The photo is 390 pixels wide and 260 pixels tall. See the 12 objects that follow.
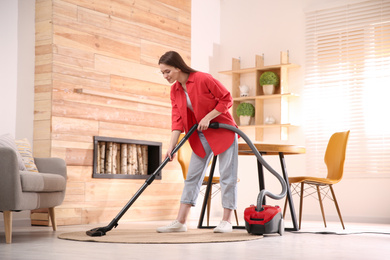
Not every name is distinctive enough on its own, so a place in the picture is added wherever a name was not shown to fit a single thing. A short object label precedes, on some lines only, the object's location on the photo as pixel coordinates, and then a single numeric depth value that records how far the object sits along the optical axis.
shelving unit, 6.15
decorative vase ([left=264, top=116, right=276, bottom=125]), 6.23
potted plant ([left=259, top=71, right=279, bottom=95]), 6.21
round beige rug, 2.99
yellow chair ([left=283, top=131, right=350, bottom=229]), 4.41
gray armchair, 3.13
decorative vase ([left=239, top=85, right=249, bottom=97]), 6.50
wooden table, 3.93
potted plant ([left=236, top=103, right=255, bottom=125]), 6.40
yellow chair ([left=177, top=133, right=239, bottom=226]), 4.93
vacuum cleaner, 3.41
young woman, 3.42
